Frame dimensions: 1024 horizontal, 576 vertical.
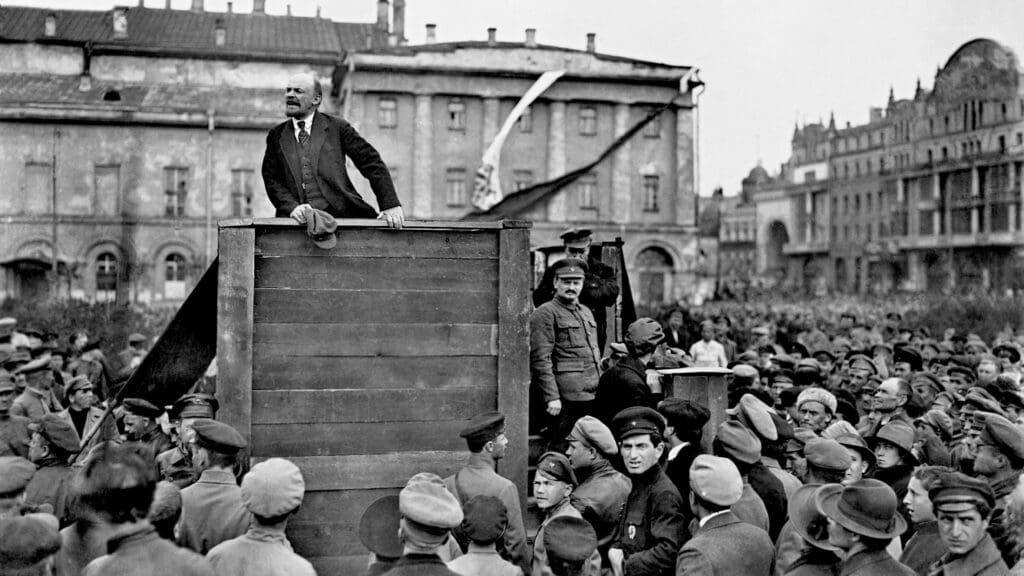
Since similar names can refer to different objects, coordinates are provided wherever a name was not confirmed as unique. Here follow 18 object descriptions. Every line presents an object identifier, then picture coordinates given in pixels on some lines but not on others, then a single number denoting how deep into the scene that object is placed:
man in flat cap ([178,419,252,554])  5.18
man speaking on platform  6.60
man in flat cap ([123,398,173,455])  7.11
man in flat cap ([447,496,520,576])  4.84
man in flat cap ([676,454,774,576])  4.95
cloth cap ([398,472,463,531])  4.44
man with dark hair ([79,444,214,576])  4.00
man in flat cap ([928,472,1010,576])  4.60
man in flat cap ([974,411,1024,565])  5.76
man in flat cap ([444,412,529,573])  5.52
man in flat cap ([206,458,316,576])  4.50
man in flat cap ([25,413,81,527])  6.24
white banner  43.06
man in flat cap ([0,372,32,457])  7.65
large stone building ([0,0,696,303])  43.31
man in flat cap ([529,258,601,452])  7.32
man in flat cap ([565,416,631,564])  5.99
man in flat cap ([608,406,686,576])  5.36
